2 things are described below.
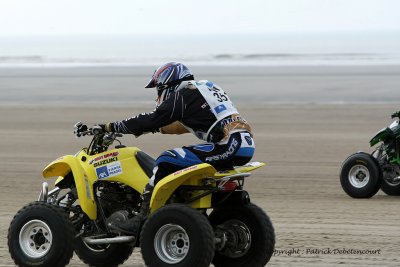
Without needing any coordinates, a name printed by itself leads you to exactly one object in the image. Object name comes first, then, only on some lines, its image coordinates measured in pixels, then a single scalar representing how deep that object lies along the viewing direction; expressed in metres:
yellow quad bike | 16.20
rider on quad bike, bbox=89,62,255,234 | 16.50
